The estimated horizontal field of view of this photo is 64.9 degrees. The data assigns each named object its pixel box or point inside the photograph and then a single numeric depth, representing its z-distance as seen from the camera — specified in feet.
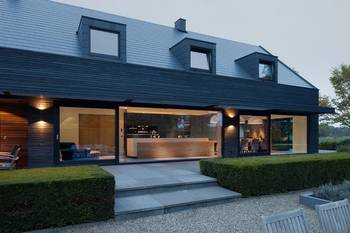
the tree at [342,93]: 73.00
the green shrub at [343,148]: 44.01
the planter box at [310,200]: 21.85
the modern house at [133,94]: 32.99
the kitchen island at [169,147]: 45.52
